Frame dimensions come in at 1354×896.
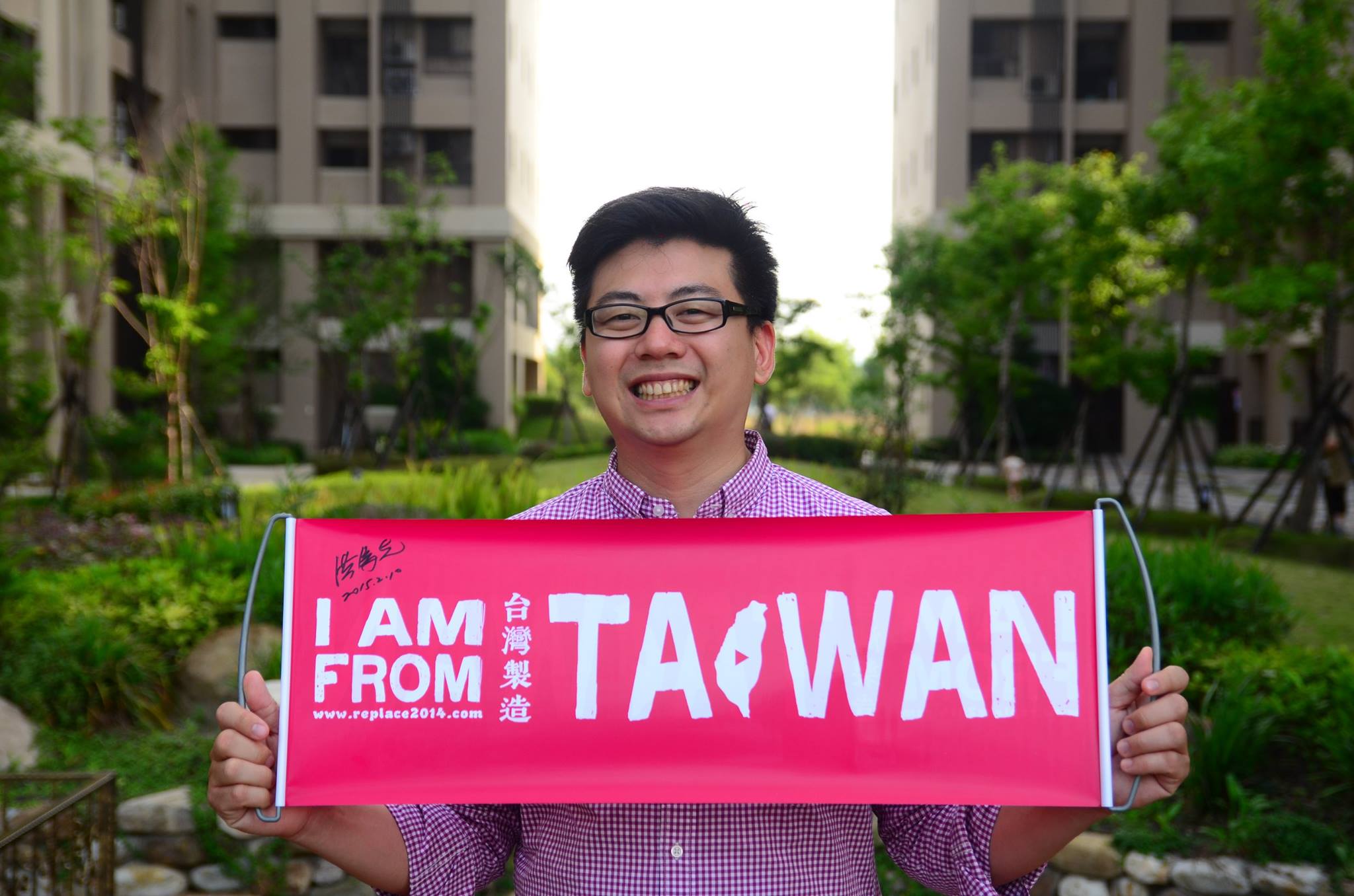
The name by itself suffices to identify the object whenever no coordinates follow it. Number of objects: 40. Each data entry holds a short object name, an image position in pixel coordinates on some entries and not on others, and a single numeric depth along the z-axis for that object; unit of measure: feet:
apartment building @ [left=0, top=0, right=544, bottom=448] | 104.58
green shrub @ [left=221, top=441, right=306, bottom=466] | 84.89
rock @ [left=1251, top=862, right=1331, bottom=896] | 13.26
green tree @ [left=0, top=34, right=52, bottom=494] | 40.11
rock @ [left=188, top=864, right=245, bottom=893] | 15.90
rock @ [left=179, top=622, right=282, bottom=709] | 19.47
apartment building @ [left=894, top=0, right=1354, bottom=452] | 104.17
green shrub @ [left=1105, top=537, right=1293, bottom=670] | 17.35
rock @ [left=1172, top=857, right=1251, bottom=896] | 13.52
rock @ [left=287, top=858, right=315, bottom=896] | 15.81
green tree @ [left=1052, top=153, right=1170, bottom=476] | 51.37
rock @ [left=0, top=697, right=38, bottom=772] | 17.85
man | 6.12
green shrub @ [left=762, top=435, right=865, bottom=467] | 53.93
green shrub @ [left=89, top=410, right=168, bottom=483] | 54.44
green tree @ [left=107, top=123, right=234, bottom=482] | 48.32
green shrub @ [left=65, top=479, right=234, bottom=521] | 37.93
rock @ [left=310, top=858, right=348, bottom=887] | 15.88
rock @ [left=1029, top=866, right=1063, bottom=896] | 14.38
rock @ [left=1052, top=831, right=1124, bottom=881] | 14.17
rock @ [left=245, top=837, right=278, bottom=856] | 15.78
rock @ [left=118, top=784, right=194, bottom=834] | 15.93
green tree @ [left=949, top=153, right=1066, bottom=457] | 65.31
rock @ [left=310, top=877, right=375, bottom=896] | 15.93
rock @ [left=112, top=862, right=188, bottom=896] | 15.81
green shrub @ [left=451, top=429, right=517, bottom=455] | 80.79
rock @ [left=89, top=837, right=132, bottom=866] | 15.97
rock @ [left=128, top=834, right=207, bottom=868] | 15.94
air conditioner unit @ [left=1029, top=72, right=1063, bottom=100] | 106.63
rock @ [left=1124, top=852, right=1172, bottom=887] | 13.88
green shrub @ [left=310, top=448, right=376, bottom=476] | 70.38
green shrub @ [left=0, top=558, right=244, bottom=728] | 19.27
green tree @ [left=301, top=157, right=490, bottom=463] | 72.59
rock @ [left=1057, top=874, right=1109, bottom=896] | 14.14
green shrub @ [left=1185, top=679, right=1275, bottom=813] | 14.44
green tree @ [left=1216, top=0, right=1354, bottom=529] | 36.45
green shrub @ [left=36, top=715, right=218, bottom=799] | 17.29
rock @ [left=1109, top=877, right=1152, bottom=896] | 13.98
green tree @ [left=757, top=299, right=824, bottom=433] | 78.59
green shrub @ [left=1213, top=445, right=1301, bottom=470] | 86.07
